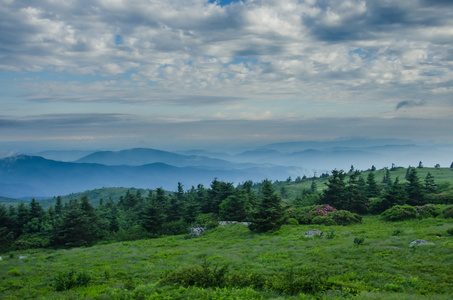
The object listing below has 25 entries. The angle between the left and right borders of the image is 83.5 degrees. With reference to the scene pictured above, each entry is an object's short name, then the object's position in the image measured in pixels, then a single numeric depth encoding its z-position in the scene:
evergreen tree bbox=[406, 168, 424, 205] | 39.69
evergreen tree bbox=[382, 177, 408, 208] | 38.25
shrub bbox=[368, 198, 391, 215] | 39.28
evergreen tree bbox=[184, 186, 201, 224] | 46.31
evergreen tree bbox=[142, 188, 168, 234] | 41.66
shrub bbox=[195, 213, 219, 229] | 37.11
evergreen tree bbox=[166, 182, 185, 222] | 50.31
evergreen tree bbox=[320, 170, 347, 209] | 43.66
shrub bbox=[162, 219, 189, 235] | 41.75
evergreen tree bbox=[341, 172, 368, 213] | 42.00
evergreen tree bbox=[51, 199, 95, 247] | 38.62
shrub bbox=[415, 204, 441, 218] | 29.35
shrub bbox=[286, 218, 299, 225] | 33.03
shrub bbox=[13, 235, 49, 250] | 40.29
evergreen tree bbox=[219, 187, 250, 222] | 41.75
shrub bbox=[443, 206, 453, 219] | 27.33
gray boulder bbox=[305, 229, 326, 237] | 25.03
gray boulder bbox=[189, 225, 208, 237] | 35.80
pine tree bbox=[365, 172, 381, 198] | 53.16
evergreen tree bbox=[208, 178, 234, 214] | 51.62
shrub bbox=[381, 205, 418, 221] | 29.67
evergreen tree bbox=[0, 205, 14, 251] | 43.97
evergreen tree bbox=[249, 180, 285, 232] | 29.84
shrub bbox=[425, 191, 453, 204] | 38.19
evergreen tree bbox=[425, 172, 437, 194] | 51.07
